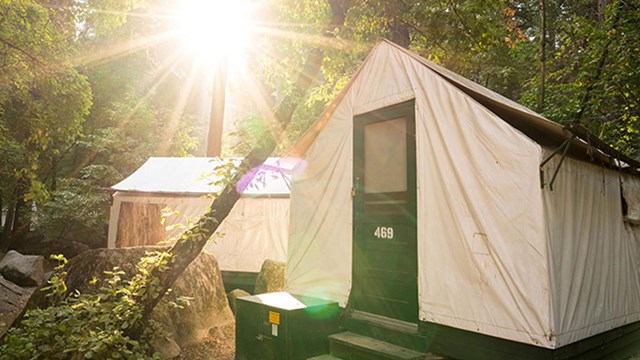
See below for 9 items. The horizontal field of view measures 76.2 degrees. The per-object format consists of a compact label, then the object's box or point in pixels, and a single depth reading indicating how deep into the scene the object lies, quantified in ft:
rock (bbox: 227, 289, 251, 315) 27.40
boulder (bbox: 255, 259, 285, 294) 27.48
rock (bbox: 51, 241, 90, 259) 49.90
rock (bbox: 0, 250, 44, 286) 35.58
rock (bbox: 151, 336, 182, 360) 18.39
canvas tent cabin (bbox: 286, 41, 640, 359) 11.43
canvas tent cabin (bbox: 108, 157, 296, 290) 33.58
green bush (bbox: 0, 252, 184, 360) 14.97
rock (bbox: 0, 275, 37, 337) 28.02
